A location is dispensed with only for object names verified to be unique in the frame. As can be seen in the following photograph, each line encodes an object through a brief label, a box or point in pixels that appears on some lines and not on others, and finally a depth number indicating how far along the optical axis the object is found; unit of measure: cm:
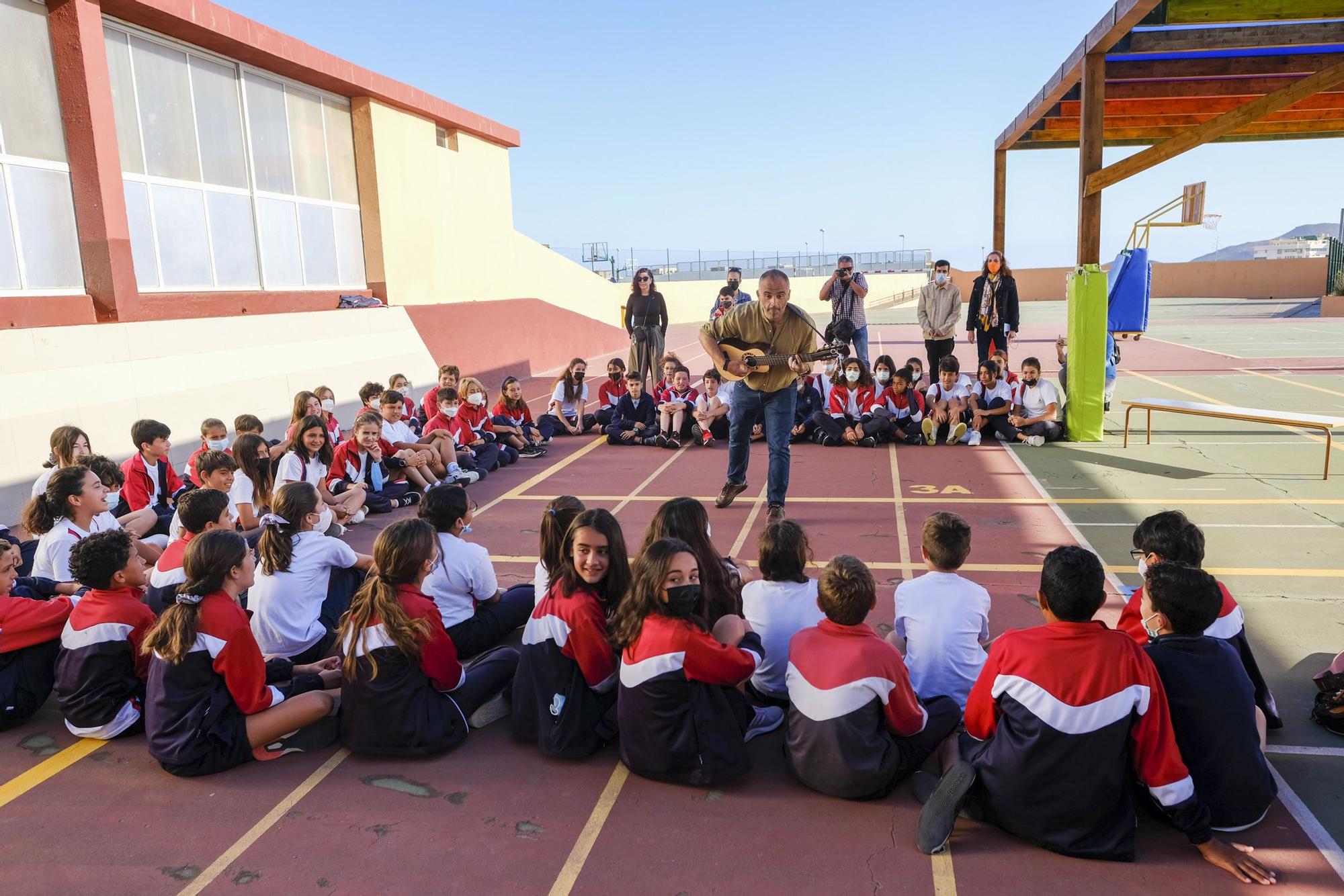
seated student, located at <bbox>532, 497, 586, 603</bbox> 433
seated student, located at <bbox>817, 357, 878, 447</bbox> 1038
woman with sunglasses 1324
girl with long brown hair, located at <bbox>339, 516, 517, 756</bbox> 374
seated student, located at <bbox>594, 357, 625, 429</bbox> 1176
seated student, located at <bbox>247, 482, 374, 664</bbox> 453
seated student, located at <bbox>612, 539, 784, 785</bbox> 349
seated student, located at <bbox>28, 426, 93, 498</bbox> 623
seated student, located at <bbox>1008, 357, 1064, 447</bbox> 1012
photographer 1187
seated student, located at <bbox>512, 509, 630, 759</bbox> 379
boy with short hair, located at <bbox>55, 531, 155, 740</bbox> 393
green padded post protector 978
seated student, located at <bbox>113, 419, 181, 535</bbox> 673
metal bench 820
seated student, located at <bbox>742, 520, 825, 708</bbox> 402
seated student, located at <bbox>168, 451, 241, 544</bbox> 593
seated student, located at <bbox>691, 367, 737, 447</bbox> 1076
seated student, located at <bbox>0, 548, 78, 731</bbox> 412
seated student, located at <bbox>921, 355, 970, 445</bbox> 1024
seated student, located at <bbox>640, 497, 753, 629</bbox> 405
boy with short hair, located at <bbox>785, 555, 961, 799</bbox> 334
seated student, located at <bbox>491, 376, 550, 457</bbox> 1054
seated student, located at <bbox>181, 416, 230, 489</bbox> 731
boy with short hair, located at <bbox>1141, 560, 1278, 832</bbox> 310
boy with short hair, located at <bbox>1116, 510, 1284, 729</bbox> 360
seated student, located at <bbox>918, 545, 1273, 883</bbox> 298
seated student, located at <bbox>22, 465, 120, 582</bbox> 519
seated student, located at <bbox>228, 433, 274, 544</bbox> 635
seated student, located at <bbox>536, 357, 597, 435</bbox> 1166
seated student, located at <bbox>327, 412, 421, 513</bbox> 789
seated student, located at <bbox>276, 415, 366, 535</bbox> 727
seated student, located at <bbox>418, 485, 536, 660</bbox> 467
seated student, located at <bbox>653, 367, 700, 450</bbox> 1074
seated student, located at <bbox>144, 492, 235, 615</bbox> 457
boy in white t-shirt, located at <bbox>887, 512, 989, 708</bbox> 380
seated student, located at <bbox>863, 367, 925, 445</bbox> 1038
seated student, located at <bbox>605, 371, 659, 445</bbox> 1102
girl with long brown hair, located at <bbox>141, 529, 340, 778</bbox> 363
